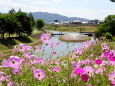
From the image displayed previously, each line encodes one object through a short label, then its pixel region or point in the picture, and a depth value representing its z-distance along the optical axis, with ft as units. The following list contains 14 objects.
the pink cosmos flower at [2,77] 4.13
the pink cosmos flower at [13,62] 3.77
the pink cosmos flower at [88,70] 3.73
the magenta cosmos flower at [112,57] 4.14
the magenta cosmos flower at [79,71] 3.57
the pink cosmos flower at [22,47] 4.64
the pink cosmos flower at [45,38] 5.05
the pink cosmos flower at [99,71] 4.11
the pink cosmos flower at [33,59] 5.08
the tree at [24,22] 95.57
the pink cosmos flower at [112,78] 3.36
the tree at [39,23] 172.85
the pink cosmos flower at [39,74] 3.91
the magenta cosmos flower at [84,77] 3.46
